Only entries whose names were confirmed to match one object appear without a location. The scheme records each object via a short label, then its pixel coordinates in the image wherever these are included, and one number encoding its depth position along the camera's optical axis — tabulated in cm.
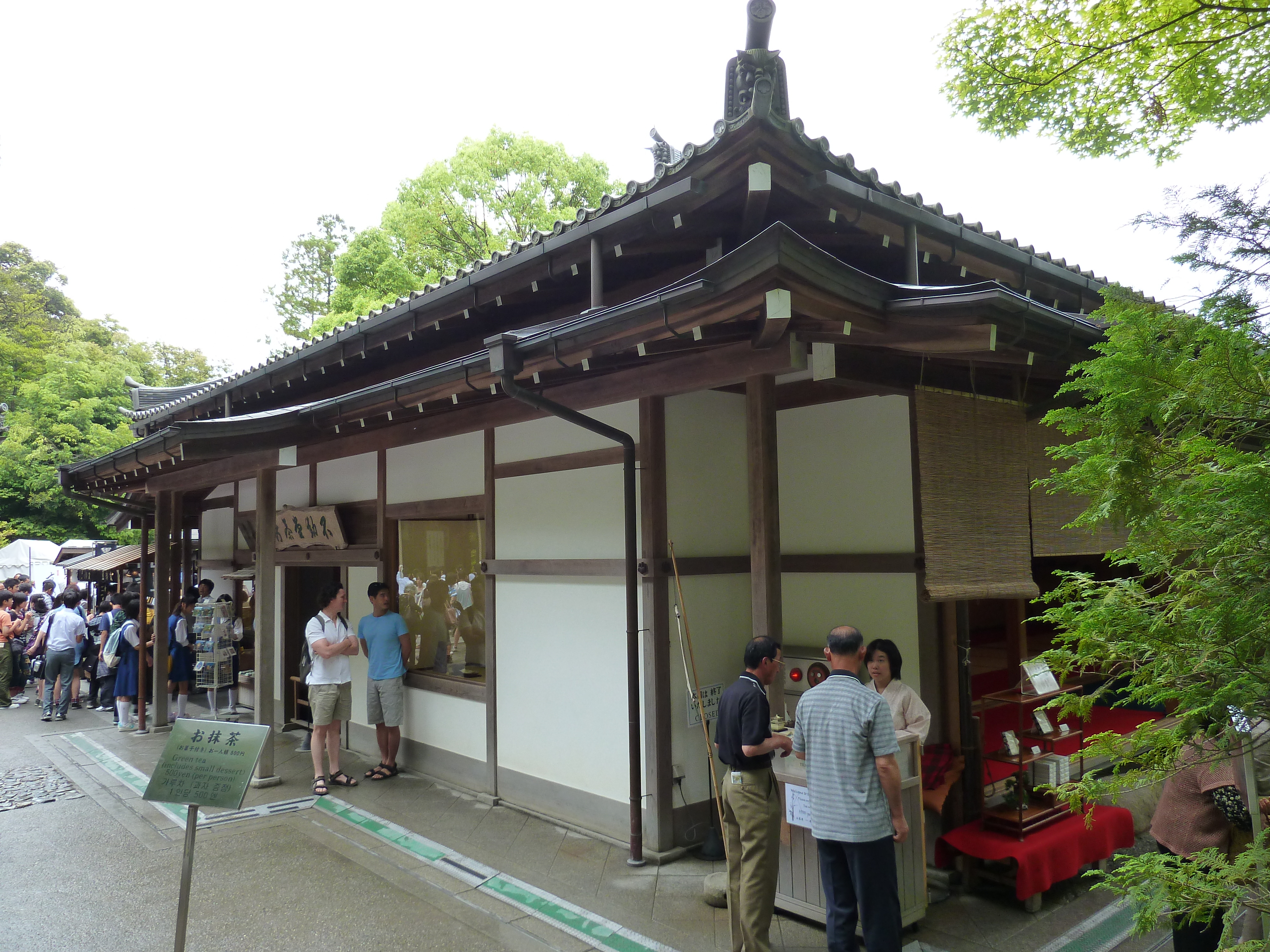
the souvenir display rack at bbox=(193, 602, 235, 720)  1083
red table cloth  468
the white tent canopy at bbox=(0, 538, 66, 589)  2055
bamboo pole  536
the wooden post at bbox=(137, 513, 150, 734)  1055
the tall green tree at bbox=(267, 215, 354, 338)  3158
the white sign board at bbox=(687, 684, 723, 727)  552
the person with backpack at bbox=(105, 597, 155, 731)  1086
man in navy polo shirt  396
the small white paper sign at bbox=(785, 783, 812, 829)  429
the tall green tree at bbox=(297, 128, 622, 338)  2433
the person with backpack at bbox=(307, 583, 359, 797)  739
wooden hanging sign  881
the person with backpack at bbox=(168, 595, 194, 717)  1084
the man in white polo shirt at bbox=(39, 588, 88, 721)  1166
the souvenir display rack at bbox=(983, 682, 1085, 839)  500
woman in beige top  468
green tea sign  401
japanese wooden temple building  391
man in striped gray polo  368
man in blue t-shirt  762
